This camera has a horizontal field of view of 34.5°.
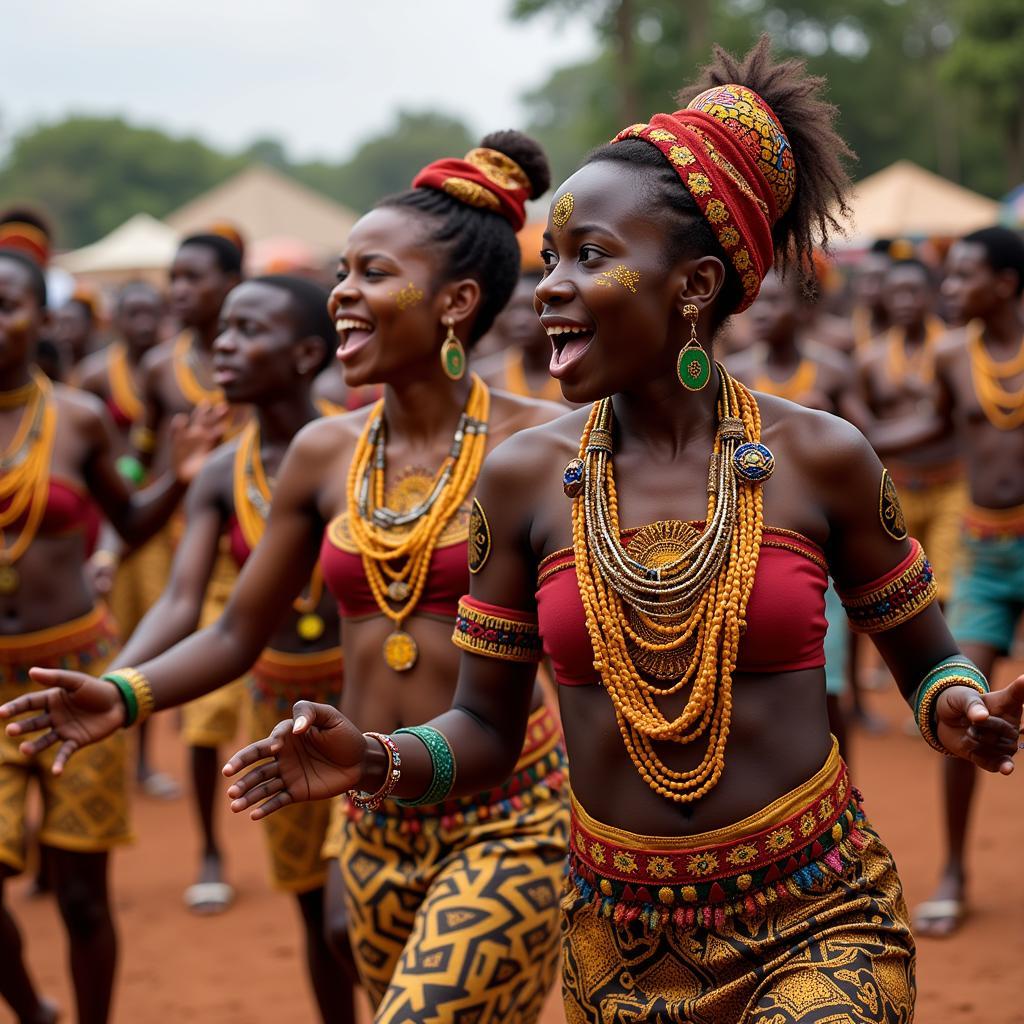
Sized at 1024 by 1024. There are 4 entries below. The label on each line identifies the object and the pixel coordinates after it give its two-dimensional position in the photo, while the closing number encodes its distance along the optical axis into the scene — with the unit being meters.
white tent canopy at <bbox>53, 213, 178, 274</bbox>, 26.53
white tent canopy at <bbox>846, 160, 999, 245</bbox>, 23.36
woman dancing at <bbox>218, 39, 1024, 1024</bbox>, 2.92
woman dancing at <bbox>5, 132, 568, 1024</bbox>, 3.76
